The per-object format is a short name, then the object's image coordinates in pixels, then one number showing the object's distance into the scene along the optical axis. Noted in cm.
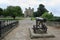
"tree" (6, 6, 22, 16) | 2643
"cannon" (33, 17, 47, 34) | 458
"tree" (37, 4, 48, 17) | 2903
